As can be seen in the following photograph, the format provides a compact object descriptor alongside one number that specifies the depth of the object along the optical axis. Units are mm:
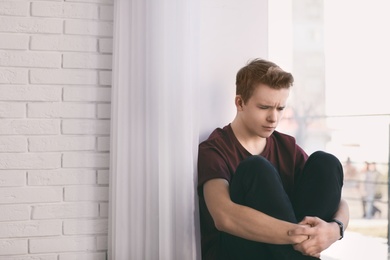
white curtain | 1922
